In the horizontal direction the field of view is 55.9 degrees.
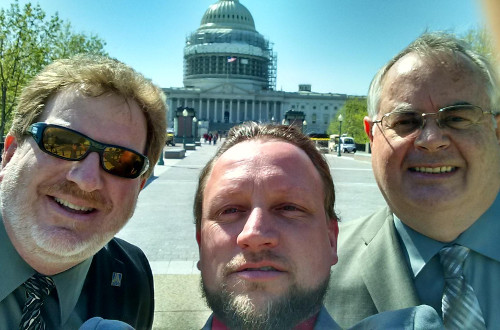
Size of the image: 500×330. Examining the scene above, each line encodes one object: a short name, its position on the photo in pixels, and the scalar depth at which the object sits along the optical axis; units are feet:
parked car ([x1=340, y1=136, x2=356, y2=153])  170.06
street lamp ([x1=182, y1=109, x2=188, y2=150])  165.56
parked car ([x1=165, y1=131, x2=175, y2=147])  163.41
